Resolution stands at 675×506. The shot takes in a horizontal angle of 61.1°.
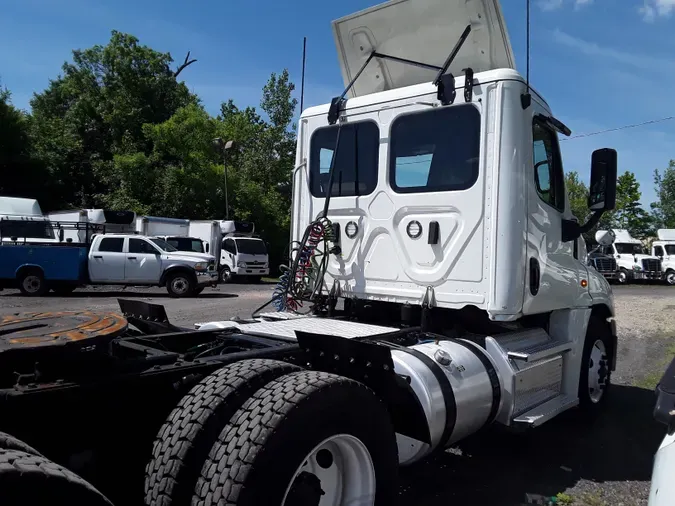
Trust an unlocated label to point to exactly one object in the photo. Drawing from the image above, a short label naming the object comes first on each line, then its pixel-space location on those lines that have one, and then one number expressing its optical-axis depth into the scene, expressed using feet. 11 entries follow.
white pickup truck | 59.26
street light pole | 95.54
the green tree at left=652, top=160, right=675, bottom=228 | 172.24
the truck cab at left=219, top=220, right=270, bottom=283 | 80.33
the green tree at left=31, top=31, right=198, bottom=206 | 112.25
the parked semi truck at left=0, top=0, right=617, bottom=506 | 7.84
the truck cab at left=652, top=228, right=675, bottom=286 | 102.83
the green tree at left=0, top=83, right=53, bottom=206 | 99.76
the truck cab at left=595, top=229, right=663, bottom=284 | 101.30
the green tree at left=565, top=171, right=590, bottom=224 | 126.41
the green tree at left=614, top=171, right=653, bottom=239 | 148.15
